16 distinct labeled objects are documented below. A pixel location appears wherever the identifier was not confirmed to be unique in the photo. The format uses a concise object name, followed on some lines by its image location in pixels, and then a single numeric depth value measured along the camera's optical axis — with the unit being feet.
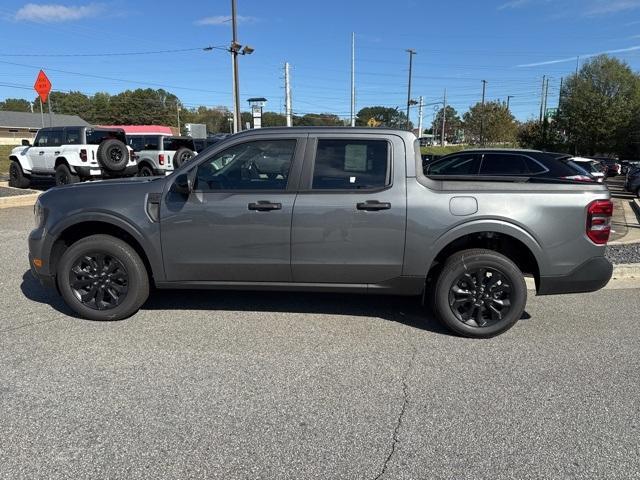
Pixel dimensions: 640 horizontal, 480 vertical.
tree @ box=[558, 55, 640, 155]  150.51
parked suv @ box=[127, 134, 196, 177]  53.93
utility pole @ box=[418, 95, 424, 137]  258.90
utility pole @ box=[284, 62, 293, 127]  129.95
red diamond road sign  47.88
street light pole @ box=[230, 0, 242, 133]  74.79
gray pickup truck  13.39
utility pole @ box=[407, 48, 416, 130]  151.19
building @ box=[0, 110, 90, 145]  279.49
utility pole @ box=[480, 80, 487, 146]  196.88
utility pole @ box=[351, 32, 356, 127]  157.48
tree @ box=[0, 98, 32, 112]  453.17
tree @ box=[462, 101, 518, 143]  194.08
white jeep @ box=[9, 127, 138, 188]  45.60
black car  33.12
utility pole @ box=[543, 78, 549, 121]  213.46
